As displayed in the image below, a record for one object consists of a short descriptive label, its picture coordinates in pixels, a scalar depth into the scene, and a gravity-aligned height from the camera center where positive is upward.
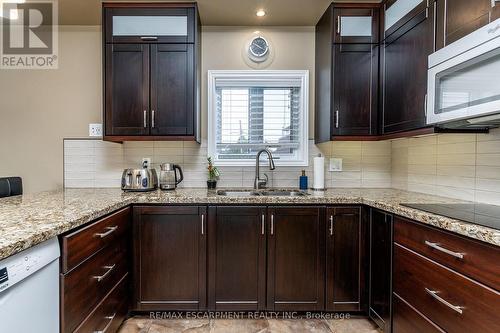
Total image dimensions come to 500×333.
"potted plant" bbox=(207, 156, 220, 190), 2.52 -0.14
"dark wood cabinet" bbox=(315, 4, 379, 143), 2.23 +0.71
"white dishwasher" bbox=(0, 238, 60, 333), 0.86 -0.44
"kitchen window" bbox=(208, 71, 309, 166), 2.61 +0.36
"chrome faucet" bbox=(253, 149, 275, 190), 2.48 -0.12
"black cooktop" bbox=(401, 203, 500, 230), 1.18 -0.24
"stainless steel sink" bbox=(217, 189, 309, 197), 2.38 -0.28
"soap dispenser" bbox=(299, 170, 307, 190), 2.52 -0.19
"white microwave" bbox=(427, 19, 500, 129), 1.19 +0.37
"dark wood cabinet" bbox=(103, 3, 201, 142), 2.22 +0.69
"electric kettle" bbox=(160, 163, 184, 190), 2.37 -0.15
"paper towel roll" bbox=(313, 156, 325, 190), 2.45 -0.11
